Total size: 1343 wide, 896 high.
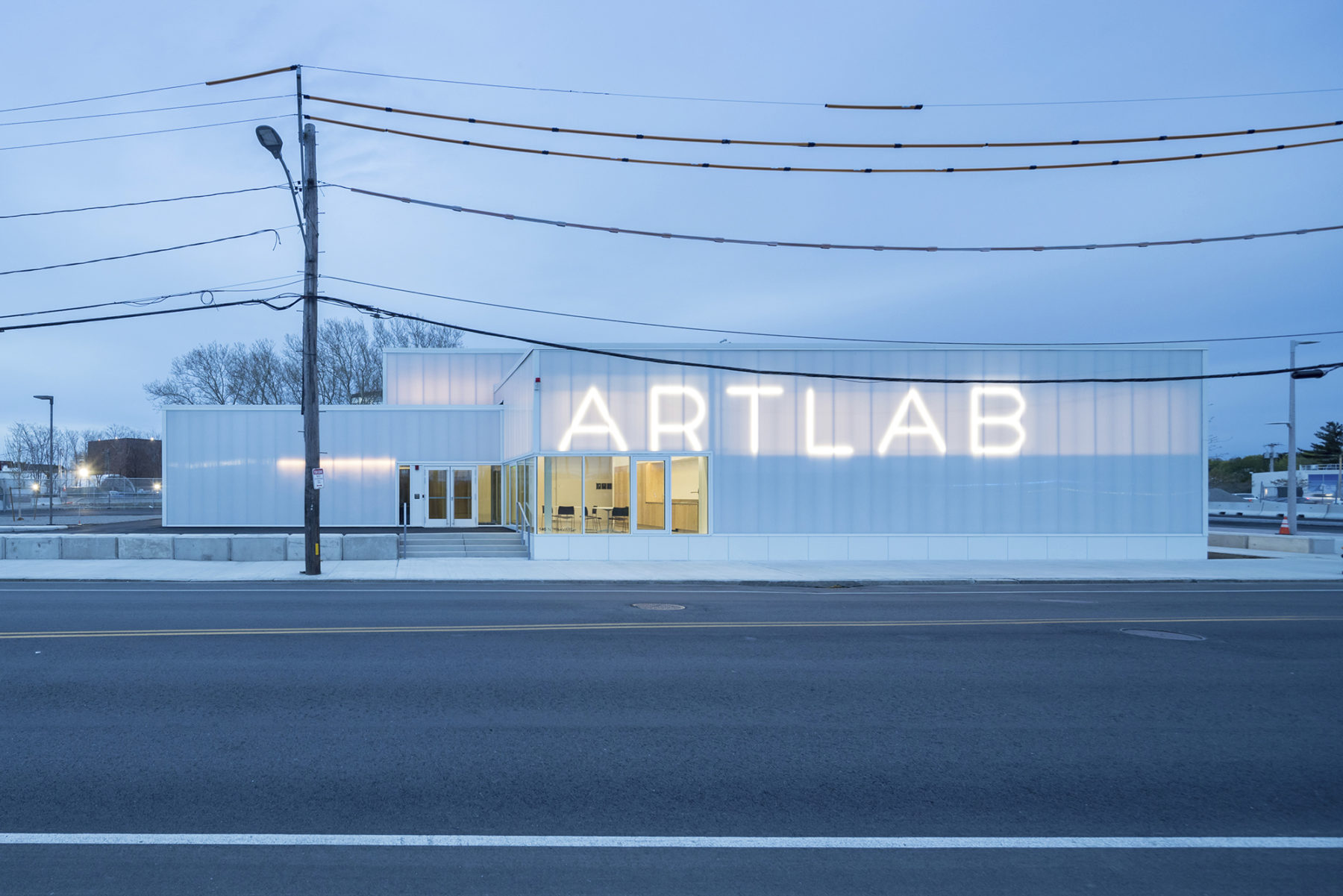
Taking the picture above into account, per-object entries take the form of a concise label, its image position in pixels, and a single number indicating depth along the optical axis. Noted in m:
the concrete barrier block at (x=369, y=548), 20.88
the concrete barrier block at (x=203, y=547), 20.33
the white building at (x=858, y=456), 22.31
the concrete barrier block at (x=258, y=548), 20.52
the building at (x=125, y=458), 82.56
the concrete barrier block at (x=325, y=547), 20.64
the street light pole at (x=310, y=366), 17.92
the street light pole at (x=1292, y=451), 27.89
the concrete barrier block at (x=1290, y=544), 24.83
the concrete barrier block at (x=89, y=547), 20.36
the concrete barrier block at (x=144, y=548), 20.55
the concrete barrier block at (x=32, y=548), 20.31
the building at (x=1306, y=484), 68.94
